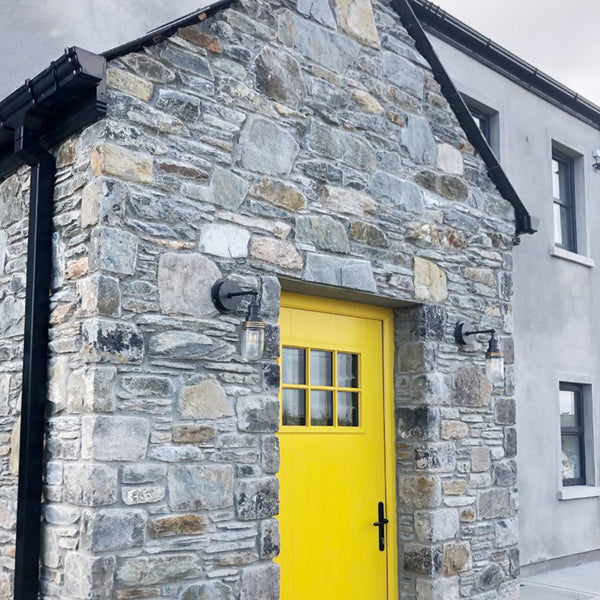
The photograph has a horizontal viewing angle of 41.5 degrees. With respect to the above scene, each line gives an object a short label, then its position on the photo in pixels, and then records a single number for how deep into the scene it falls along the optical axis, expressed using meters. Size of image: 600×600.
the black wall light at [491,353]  5.66
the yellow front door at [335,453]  4.90
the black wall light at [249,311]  4.24
